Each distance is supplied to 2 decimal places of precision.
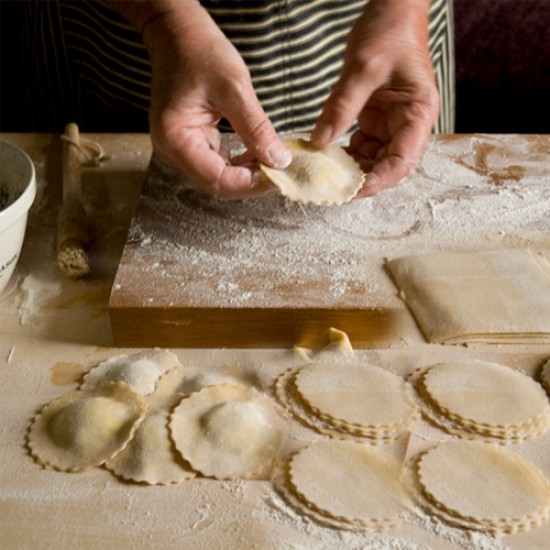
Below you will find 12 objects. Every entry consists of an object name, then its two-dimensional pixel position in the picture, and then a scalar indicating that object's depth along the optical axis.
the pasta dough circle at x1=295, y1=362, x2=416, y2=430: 1.00
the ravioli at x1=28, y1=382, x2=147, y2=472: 0.96
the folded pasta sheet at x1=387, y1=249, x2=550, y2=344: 1.12
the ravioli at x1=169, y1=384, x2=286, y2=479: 0.95
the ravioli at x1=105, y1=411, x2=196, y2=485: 0.94
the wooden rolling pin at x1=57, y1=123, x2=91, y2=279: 1.26
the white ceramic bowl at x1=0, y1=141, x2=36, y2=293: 1.12
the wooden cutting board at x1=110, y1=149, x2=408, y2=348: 1.14
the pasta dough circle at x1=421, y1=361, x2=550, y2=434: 1.00
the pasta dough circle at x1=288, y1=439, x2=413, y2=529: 0.89
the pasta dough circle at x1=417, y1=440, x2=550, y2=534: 0.88
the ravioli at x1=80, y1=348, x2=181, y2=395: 1.07
